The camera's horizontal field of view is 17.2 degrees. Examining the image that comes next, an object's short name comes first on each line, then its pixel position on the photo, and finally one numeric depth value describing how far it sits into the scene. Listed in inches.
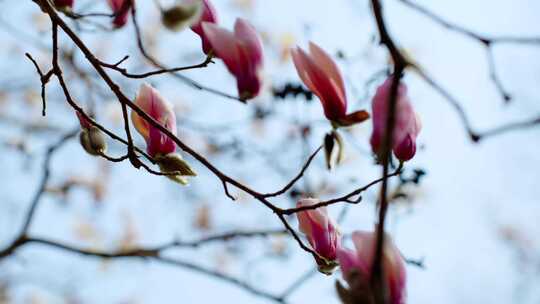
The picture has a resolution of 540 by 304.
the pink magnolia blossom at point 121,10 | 54.2
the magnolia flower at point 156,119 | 56.0
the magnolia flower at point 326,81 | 53.8
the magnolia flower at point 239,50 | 53.5
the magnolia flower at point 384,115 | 51.2
